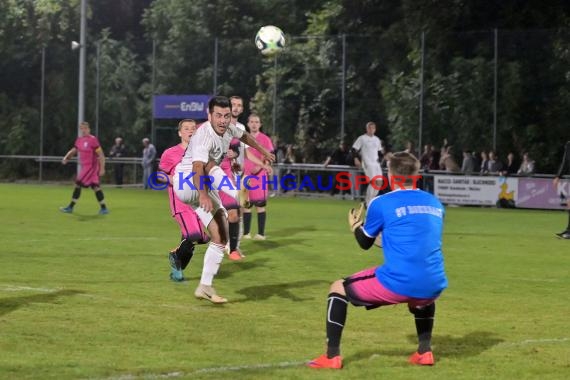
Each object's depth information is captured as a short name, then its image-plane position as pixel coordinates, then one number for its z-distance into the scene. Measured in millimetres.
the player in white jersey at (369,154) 25938
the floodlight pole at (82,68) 37531
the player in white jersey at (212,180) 10523
